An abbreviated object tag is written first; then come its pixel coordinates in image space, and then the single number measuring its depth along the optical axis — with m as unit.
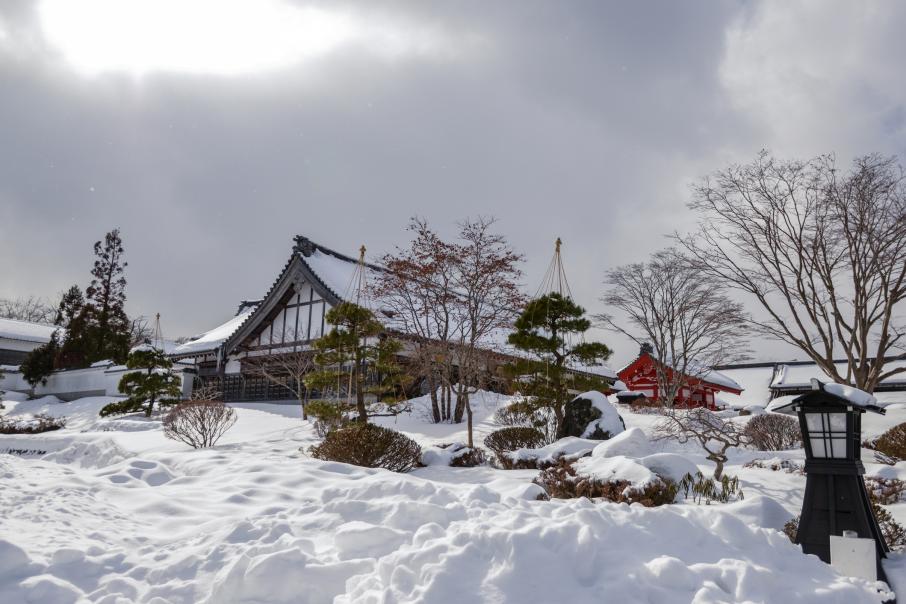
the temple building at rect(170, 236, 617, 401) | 24.11
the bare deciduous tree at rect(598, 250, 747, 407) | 20.27
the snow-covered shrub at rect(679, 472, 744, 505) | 7.11
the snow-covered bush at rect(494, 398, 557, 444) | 13.98
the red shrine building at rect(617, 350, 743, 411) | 27.48
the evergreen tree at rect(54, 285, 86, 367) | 33.81
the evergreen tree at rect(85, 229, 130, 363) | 35.09
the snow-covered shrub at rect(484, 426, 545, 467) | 12.15
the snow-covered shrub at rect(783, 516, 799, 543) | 5.58
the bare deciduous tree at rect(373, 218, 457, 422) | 17.70
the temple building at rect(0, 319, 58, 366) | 42.31
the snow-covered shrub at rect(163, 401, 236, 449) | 13.34
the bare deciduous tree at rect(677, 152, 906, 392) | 12.92
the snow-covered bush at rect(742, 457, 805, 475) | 9.30
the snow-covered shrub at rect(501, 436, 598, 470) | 9.83
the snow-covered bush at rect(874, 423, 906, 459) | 10.36
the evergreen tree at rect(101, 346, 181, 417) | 22.38
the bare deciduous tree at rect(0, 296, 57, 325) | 59.09
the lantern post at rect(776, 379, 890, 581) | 4.99
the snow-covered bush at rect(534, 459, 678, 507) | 6.76
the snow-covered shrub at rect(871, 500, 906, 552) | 5.45
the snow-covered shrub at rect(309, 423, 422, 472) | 9.61
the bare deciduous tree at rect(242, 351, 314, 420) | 22.31
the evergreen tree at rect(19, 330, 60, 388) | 33.16
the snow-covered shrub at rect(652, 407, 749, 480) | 8.13
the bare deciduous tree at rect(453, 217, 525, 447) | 17.25
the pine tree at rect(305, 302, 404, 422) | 13.54
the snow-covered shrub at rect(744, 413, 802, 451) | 13.33
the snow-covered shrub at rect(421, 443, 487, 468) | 10.83
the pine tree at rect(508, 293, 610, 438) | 14.11
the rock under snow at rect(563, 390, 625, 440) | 12.59
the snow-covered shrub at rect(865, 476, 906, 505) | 7.42
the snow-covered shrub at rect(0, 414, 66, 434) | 20.27
